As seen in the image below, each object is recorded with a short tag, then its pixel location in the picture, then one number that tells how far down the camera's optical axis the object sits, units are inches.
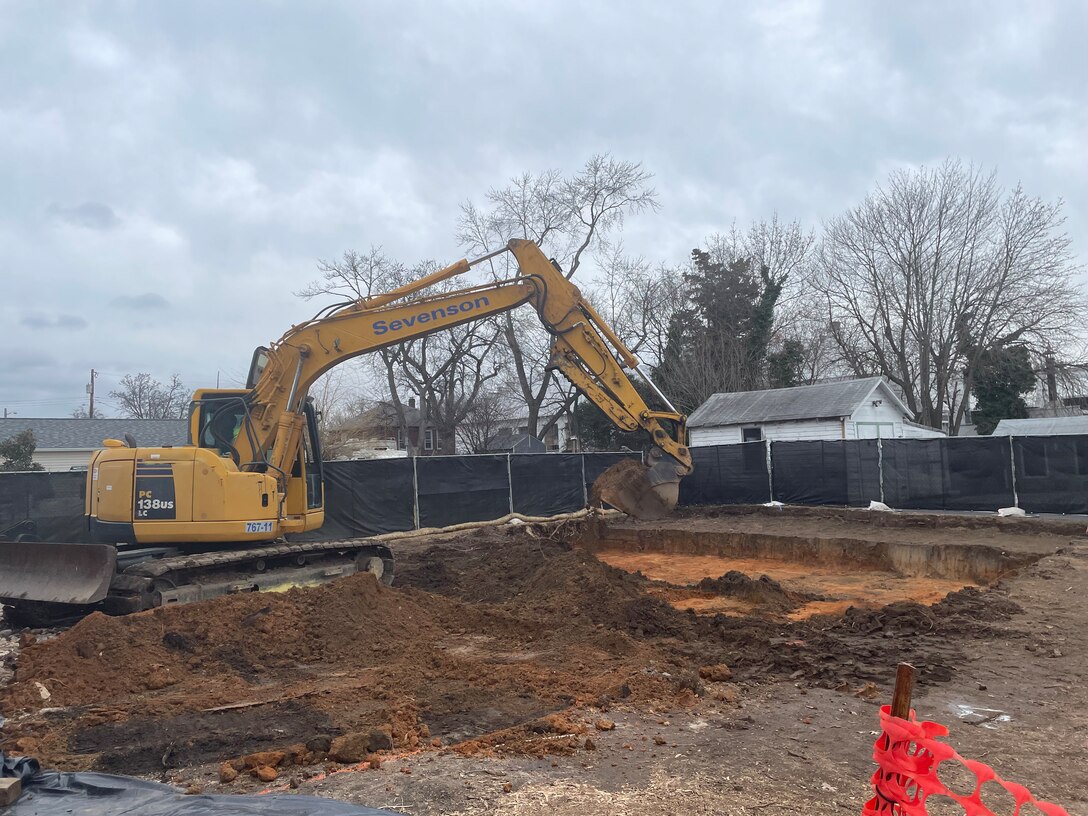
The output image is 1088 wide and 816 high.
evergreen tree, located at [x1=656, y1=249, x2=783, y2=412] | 1389.0
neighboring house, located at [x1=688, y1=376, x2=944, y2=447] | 1080.2
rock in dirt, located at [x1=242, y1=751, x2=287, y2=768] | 175.0
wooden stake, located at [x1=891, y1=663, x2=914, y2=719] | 96.6
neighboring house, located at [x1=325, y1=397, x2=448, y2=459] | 1362.2
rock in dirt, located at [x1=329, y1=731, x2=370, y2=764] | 180.5
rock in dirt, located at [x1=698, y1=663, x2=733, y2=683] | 250.7
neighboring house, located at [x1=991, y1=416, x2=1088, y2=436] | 1123.3
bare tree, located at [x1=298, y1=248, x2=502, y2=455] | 1339.8
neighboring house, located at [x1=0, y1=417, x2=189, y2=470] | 1304.1
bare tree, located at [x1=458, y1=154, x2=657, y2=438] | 1298.0
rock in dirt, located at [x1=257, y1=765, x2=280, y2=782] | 168.5
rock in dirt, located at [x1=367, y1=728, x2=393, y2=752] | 187.3
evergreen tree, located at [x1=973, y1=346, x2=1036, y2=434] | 1182.3
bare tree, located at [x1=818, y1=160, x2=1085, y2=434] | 1131.9
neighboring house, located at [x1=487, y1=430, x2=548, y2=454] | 1244.5
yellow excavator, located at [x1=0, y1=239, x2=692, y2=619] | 338.3
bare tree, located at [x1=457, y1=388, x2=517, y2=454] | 1744.6
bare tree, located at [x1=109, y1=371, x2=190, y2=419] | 2351.1
